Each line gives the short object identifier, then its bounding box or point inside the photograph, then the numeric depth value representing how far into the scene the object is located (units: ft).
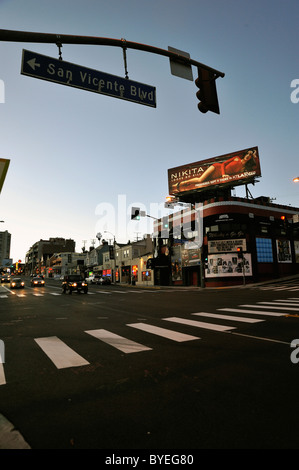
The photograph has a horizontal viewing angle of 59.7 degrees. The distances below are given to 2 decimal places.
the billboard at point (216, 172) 107.86
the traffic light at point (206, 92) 22.89
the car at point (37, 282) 143.02
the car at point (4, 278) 195.50
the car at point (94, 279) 170.50
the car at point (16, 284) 125.84
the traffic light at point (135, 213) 67.46
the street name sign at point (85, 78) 18.86
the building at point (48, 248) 514.93
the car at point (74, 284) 83.97
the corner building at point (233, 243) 104.32
